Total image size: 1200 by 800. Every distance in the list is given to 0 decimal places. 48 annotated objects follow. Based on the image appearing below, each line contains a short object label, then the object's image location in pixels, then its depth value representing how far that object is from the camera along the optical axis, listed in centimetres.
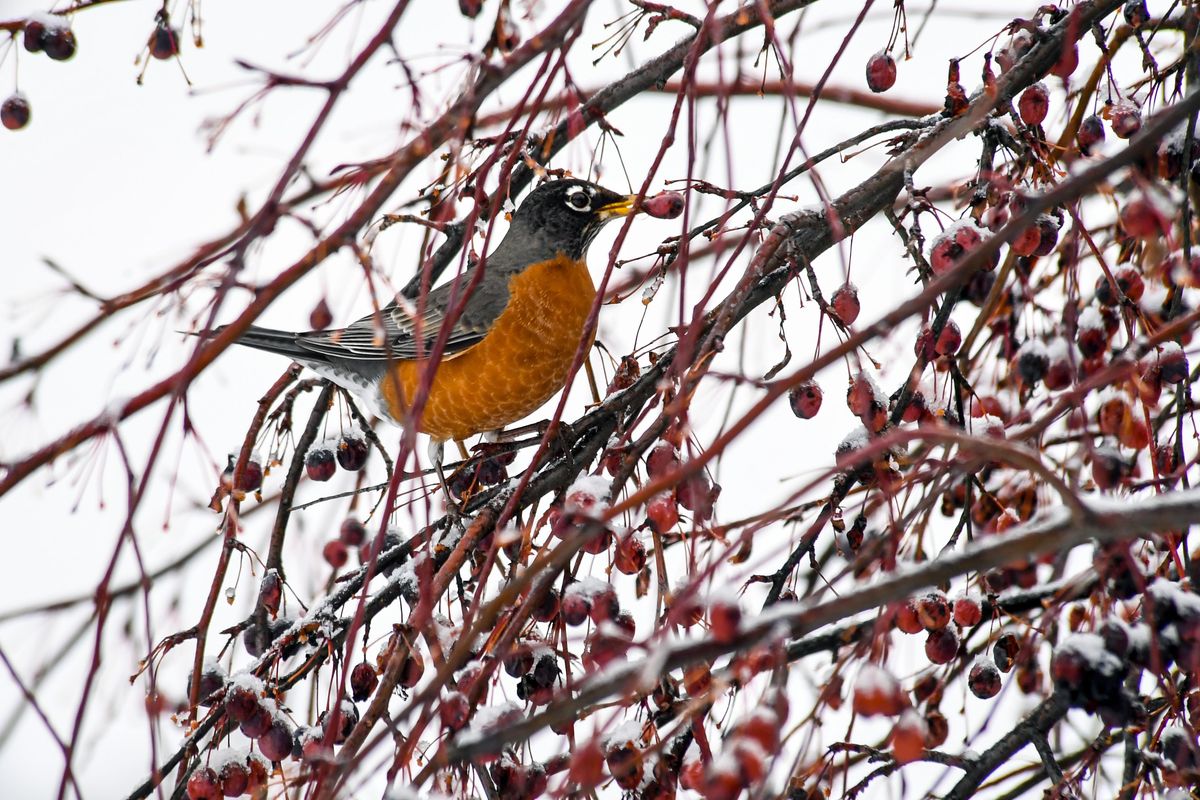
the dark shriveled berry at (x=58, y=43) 519
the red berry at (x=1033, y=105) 517
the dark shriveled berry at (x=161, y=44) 518
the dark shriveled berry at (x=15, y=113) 524
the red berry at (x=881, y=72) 520
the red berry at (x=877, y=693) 495
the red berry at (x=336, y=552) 535
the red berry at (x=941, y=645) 510
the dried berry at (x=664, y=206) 519
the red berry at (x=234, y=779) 510
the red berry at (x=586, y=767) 494
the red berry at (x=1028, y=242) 513
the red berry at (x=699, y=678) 502
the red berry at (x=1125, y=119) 513
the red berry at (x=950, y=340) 514
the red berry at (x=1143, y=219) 497
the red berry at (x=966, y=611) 511
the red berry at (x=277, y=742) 510
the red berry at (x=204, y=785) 509
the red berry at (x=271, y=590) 521
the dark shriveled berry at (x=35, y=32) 518
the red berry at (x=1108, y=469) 503
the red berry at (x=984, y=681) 511
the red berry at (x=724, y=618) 494
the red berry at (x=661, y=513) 506
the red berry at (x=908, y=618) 508
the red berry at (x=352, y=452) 532
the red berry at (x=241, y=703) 509
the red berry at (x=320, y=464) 531
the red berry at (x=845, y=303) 514
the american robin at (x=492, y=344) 546
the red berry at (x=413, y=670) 511
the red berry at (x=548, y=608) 508
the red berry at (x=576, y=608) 504
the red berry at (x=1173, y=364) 509
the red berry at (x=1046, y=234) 513
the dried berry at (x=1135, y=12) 517
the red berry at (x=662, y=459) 508
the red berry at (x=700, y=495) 495
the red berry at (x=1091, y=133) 522
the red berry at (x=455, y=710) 501
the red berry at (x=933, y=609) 508
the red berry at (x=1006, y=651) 511
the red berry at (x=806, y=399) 515
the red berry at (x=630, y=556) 504
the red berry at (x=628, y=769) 504
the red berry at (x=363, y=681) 513
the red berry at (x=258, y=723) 510
